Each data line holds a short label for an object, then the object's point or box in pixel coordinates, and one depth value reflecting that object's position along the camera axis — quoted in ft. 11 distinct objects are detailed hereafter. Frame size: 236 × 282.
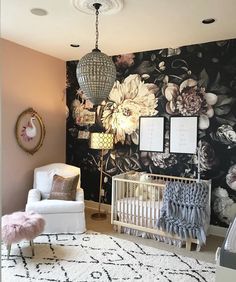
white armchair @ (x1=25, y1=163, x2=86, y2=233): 11.45
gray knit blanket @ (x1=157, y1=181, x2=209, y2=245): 10.21
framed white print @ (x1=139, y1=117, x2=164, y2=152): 13.46
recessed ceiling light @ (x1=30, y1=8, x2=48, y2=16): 8.96
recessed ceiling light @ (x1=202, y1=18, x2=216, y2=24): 9.59
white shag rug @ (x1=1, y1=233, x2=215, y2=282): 8.37
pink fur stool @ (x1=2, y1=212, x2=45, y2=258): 8.92
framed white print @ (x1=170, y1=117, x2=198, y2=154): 12.63
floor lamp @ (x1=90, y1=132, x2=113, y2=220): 13.74
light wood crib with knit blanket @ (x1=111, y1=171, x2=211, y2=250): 11.32
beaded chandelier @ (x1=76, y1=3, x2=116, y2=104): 7.80
